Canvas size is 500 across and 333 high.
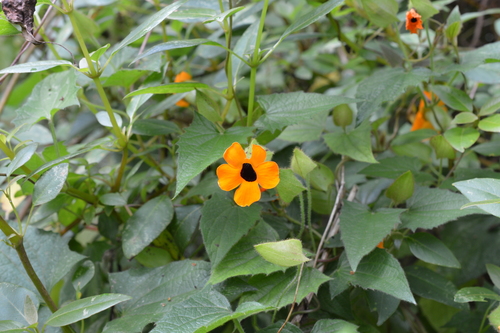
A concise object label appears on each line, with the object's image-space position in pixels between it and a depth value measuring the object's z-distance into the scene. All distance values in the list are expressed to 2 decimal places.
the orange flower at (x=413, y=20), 0.70
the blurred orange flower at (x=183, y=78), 0.91
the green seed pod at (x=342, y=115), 0.75
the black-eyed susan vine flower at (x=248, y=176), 0.55
